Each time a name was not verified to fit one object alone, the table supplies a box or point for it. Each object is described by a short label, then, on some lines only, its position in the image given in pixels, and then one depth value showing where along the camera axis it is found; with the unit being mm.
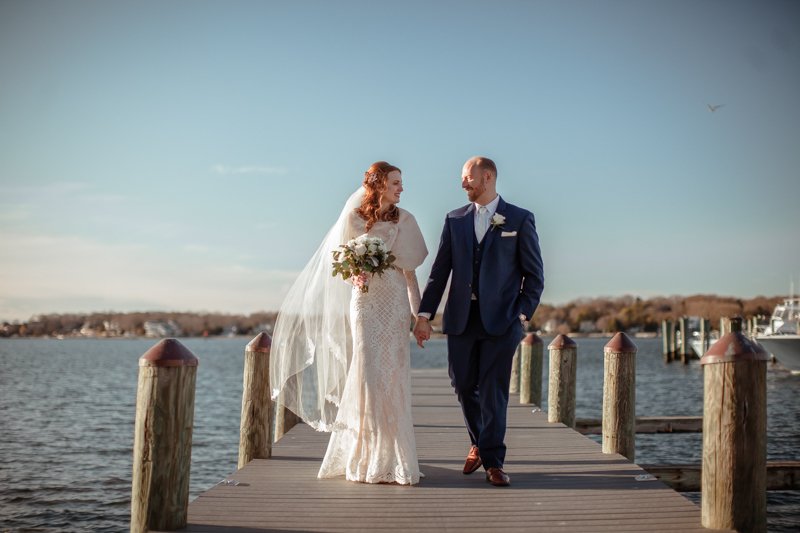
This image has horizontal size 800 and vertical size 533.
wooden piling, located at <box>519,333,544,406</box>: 12031
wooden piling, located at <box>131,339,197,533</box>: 4430
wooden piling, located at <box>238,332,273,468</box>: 7082
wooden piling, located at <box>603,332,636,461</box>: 7207
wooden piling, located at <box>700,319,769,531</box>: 4355
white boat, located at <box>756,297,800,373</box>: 43656
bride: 6070
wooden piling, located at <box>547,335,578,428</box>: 9656
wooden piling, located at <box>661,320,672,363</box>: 65006
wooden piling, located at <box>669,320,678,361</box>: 65531
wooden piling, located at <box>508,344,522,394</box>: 13711
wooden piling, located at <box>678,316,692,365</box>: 62750
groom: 6051
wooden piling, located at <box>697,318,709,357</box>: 53531
